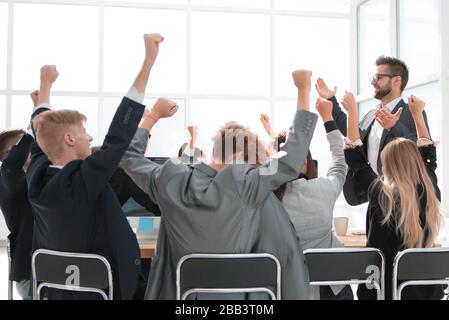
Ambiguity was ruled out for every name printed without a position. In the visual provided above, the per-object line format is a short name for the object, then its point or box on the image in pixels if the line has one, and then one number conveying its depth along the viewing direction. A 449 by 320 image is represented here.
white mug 2.89
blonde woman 2.16
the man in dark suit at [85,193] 1.76
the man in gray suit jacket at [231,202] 1.67
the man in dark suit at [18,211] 2.22
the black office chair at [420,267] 2.08
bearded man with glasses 3.24
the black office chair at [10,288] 2.38
